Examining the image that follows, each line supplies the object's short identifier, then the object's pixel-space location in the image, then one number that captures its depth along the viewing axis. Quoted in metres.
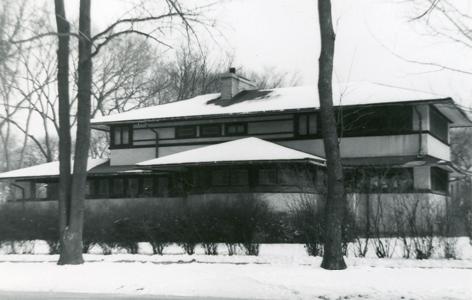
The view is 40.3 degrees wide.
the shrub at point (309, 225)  17.83
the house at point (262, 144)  26.86
